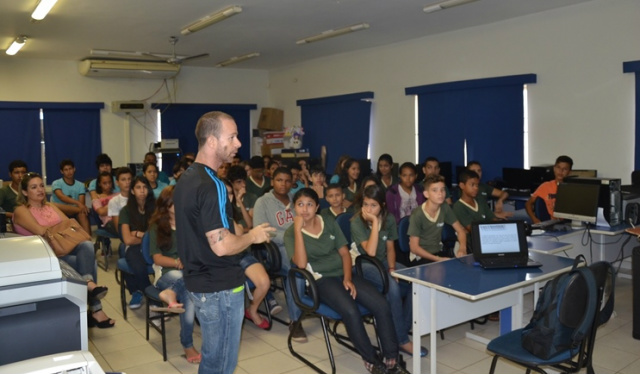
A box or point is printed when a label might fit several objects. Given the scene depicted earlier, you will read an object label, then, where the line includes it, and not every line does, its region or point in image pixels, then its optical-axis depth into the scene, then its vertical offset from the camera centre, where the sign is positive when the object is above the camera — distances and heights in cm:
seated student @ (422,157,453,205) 703 -21
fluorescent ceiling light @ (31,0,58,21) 556 +154
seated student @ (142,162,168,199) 673 -25
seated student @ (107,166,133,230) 558 -42
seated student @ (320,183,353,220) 477 -41
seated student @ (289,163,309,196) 645 -38
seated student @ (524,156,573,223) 577 -42
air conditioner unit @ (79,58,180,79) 930 +150
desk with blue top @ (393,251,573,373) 313 -79
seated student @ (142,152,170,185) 794 -9
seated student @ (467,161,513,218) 606 -53
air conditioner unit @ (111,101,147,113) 988 +88
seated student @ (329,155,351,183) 693 -25
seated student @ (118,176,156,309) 441 -64
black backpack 260 -80
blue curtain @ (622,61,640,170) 587 +51
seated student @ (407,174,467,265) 418 -60
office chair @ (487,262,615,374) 262 -97
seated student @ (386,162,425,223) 581 -48
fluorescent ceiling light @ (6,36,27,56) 750 +160
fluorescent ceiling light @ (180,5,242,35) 615 +159
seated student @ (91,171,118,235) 610 -51
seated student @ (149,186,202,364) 373 -74
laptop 352 -62
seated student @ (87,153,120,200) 695 -16
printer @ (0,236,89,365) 175 -51
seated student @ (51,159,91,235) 692 -45
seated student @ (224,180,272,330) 416 -99
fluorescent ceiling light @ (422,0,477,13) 596 +159
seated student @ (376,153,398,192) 676 -23
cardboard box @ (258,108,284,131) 1110 +67
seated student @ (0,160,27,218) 613 -45
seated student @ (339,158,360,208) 628 -33
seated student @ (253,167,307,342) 477 -49
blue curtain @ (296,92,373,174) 933 +48
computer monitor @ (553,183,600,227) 474 -49
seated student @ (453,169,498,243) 483 -50
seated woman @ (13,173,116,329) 440 -53
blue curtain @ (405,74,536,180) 717 +39
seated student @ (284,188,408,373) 343 -85
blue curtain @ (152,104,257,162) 1056 +70
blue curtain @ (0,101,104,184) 935 +41
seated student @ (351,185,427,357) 373 -70
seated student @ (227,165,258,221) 543 -36
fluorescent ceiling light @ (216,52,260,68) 933 +166
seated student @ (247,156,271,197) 652 -35
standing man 222 -37
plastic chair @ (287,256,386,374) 346 -98
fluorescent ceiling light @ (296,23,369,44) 714 +163
